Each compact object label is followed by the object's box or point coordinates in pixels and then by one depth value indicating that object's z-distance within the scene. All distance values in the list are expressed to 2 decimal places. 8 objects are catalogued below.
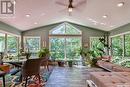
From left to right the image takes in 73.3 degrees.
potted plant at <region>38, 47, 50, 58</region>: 5.26
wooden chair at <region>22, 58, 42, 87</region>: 2.55
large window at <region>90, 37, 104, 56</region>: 6.09
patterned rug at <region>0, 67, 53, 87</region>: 2.73
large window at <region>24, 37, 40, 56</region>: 6.15
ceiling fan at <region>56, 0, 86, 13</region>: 3.08
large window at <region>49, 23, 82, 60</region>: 6.18
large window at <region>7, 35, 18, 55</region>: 4.91
